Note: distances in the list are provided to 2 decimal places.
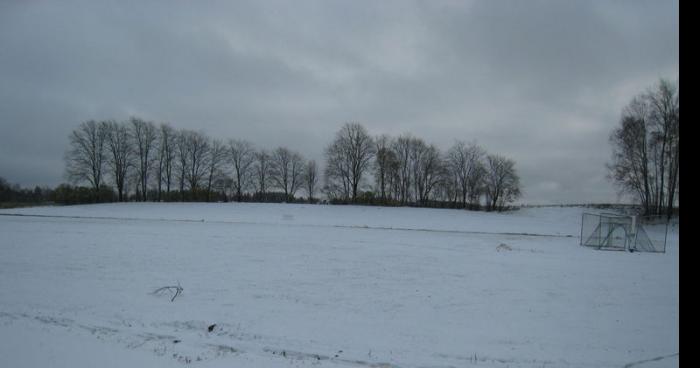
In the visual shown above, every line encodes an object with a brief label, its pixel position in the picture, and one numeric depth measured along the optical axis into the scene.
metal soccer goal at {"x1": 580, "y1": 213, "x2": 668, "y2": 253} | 21.15
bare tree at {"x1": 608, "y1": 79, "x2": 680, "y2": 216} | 35.63
